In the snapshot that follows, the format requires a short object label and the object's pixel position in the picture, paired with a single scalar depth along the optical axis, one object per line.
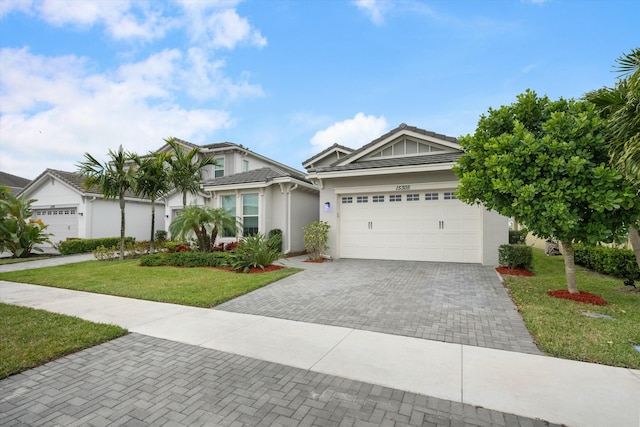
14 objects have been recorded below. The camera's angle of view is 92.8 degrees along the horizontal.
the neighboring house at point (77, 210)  18.33
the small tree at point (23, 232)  13.70
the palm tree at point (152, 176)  13.38
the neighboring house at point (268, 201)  14.39
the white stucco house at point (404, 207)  10.75
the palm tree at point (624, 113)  4.83
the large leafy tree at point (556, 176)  5.48
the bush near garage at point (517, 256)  9.32
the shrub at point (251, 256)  10.06
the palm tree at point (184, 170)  13.65
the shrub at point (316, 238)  12.11
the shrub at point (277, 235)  13.00
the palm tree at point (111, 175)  12.95
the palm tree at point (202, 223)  11.53
